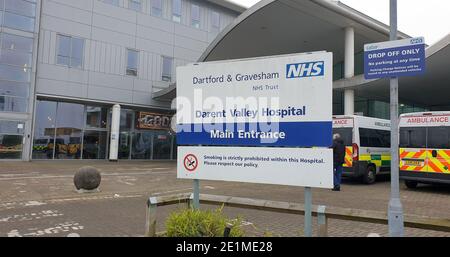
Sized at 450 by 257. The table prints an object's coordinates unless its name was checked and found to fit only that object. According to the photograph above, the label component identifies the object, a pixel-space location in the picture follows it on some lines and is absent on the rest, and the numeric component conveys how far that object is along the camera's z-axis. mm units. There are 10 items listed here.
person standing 12537
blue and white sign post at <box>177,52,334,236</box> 4555
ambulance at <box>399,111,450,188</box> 12227
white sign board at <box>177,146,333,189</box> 4527
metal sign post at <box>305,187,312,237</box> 4586
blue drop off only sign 4648
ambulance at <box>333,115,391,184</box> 14328
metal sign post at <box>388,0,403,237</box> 4473
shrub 4480
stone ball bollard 11242
